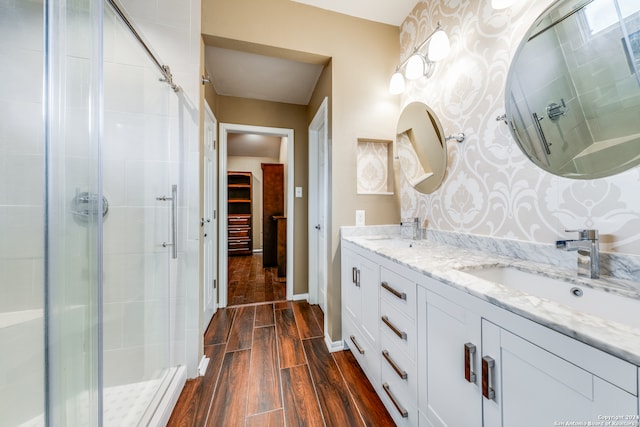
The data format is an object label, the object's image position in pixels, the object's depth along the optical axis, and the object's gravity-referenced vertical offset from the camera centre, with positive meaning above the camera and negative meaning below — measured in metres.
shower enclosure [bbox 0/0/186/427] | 0.79 +0.01
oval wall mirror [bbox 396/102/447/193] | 1.57 +0.47
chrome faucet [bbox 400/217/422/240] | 1.70 -0.11
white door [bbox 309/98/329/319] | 2.58 +0.03
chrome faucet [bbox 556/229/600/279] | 0.79 -0.13
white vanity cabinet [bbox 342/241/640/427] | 0.46 -0.42
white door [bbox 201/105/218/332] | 2.18 -0.06
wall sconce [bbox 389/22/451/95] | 1.43 +1.03
